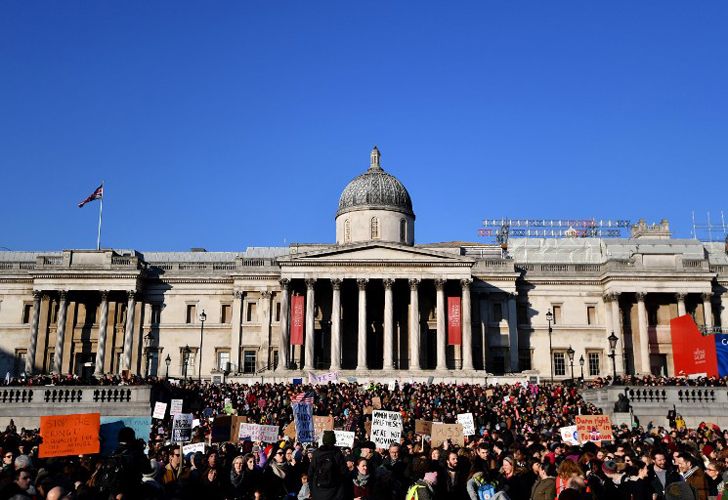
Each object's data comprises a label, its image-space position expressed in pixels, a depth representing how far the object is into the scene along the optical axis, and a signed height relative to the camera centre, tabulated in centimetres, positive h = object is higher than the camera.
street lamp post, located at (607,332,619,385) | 4145 +304
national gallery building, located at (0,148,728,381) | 5678 +704
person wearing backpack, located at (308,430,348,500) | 1147 -114
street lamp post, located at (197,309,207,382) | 5536 +221
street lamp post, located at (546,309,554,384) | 5941 +308
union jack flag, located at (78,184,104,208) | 6028 +1560
